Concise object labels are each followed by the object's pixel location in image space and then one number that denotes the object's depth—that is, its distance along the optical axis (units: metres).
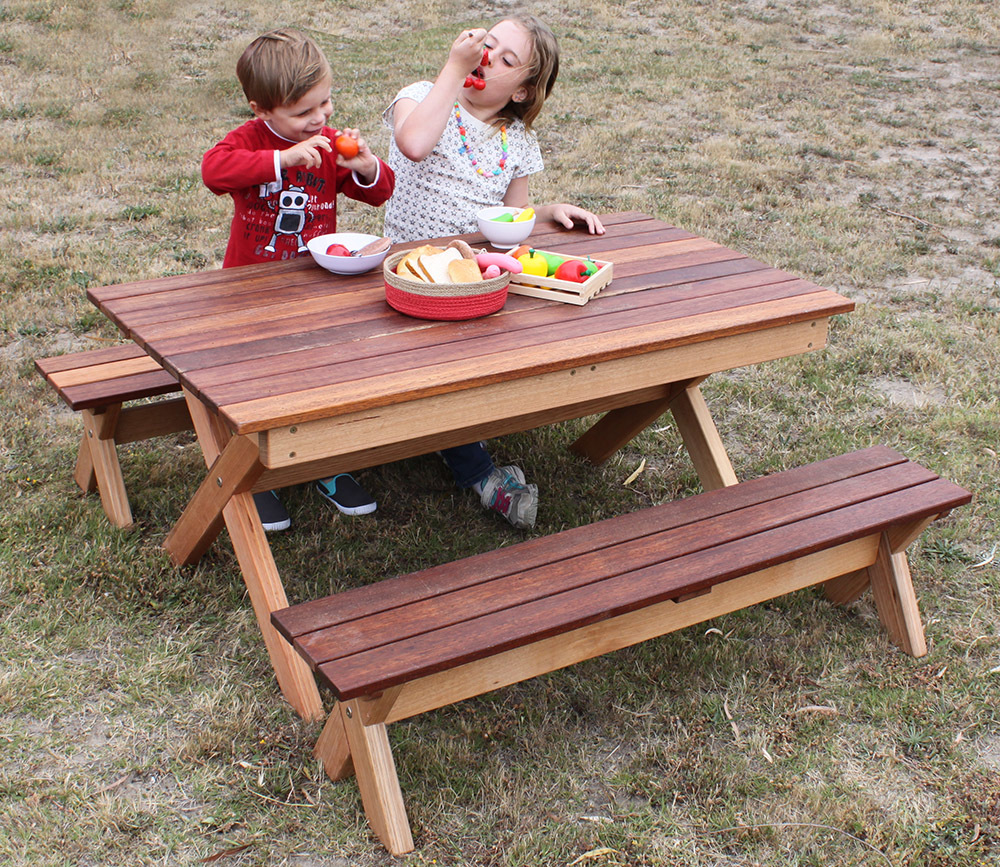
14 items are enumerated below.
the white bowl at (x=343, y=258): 2.62
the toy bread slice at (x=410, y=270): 2.43
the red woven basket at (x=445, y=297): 2.35
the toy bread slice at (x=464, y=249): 2.56
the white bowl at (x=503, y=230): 2.79
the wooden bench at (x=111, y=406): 2.90
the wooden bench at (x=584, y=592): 1.97
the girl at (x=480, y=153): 3.07
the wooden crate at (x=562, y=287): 2.51
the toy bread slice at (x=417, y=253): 2.47
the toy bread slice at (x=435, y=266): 2.42
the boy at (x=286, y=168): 2.73
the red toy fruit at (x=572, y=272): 2.53
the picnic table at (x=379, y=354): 2.06
